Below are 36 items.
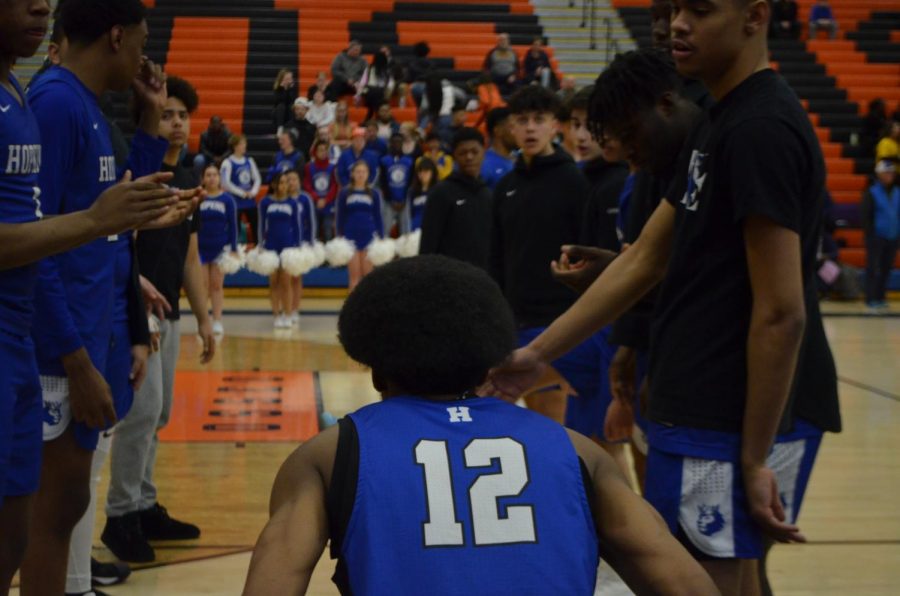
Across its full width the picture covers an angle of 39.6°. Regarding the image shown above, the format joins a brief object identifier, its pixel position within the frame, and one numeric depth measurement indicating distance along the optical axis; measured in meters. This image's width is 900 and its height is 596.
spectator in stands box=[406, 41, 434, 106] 20.30
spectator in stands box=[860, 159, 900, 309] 14.95
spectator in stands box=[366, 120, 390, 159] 17.22
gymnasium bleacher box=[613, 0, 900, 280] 18.89
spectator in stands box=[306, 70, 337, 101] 18.75
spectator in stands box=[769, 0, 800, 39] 22.55
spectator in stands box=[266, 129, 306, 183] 16.19
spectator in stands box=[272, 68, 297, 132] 18.55
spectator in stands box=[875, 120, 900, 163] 16.78
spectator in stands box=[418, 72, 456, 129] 19.02
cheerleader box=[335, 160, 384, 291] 13.91
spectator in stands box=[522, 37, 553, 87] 20.41
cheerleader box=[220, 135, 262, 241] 14.92
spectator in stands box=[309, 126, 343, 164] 16.75
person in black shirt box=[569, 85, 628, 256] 4.87
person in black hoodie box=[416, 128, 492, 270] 7.08
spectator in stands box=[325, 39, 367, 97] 19.77
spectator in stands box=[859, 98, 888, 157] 19.28
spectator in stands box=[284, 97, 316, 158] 17.25
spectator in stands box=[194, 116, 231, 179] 15.52
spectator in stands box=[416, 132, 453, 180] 16.22
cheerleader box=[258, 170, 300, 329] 12.95
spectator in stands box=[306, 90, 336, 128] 18.11
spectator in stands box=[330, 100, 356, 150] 17.62
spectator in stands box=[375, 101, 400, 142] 18.02
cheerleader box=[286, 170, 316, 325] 13.26
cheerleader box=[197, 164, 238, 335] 11.86
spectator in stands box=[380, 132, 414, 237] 16.59
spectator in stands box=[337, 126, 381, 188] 16.56
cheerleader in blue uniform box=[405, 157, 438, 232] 15.09
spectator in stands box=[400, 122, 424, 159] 16.86
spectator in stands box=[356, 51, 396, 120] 19.88
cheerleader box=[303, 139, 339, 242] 16.50
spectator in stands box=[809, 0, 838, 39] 23.02
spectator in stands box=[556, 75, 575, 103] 19.03
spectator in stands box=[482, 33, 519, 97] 20.58
